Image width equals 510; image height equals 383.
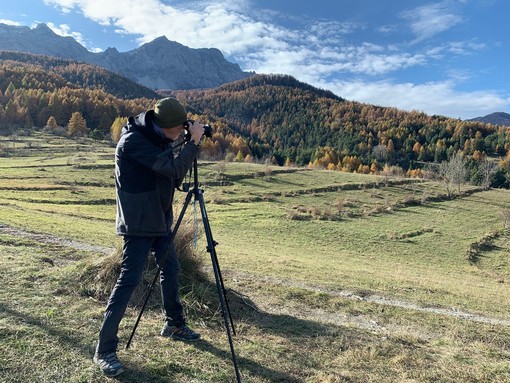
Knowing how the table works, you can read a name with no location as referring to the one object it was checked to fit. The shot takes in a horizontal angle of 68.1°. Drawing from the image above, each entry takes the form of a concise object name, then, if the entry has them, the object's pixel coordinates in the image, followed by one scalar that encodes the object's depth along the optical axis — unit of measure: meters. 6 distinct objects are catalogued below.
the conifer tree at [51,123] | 118.13
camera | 4.40
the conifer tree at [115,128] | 111.76
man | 4.00
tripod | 4.49
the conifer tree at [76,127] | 111.12
